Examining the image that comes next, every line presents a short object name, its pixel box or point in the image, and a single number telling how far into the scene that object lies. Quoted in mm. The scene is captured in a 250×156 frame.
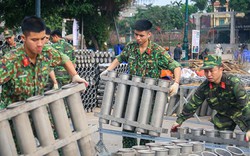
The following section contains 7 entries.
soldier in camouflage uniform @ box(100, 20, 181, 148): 5859
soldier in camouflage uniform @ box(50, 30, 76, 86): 9030
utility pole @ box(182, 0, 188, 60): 27609
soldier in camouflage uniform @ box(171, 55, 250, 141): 5294
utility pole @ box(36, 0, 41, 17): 13634
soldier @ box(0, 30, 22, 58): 9509
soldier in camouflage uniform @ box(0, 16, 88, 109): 4261
